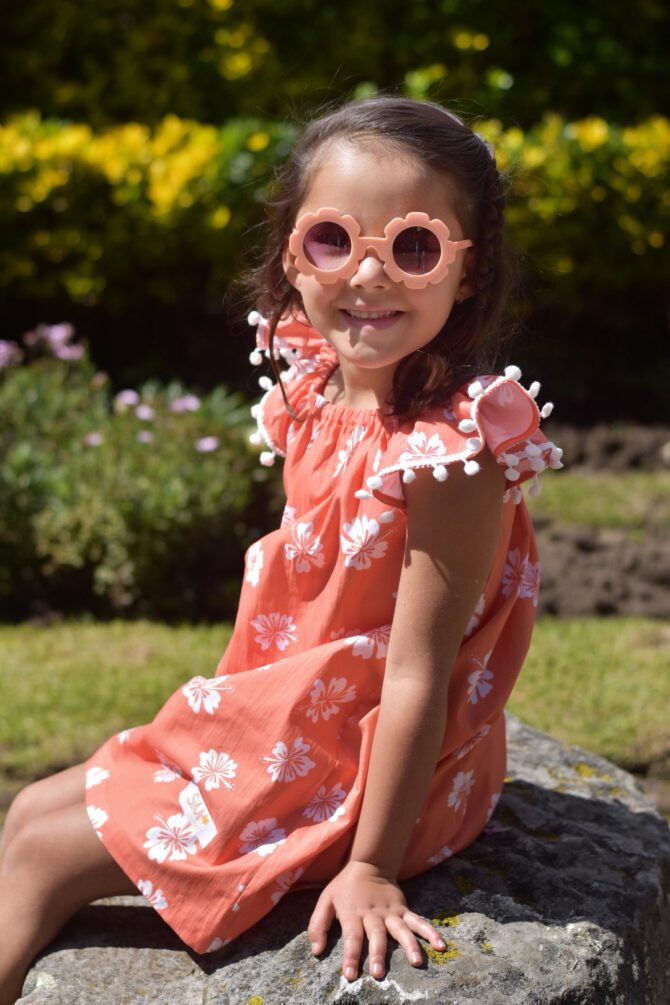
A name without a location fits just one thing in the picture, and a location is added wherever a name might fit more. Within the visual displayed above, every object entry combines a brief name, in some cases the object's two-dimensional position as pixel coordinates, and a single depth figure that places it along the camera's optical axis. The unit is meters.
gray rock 1.91
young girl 1.97
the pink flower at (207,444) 4.73
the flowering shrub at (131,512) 4.54
